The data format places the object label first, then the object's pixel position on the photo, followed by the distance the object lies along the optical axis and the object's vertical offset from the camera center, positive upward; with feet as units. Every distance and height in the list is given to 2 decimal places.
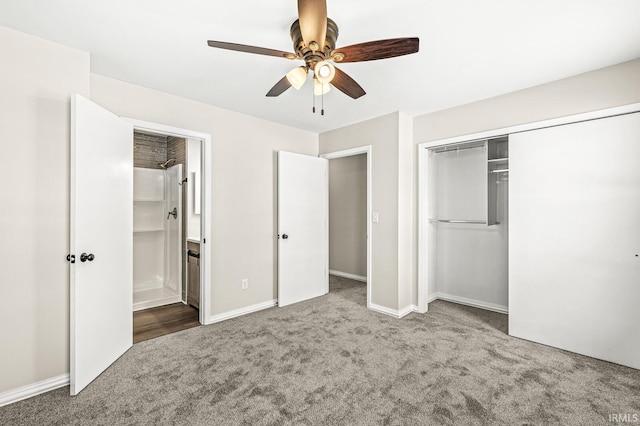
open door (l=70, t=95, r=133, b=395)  6.63 -0.66
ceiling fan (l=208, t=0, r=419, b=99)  4.67 +3.05
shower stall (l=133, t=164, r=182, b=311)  14.48 -0.94
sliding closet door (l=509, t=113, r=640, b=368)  7.88 -0.70
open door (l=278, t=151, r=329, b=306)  12.92 -0.64
